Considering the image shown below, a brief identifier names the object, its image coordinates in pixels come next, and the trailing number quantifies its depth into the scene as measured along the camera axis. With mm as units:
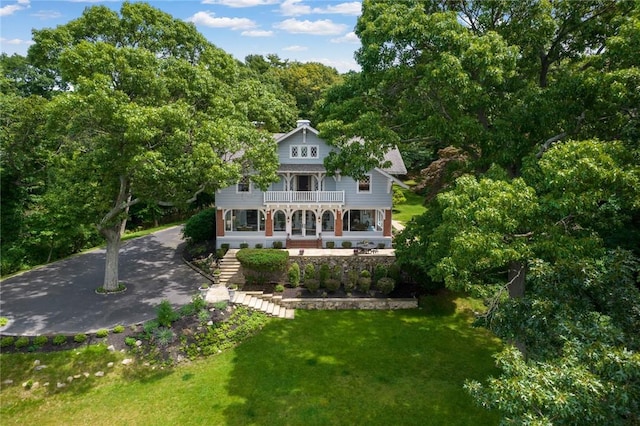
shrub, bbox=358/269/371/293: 23109
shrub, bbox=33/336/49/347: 16344
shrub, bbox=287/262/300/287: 23422
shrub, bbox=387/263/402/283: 23656
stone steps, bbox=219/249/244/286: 23656
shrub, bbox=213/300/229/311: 19306
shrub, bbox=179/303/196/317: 18647
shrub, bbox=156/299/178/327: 17766
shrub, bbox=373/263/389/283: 23922
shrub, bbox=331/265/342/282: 23453
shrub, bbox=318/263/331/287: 23312
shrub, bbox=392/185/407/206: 43656
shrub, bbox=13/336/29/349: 16188
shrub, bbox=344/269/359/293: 23422
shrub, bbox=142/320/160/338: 17375
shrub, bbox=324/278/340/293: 22766
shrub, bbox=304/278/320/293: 22688
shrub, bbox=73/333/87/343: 16531
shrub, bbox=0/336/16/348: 16188
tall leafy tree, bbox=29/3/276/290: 17469
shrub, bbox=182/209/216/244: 28719
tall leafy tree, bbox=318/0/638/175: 13883
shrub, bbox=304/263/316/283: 23312
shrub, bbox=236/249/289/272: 22781
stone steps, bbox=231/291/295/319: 20625
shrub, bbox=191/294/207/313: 18922
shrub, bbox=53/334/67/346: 16453
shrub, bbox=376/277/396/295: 22609
